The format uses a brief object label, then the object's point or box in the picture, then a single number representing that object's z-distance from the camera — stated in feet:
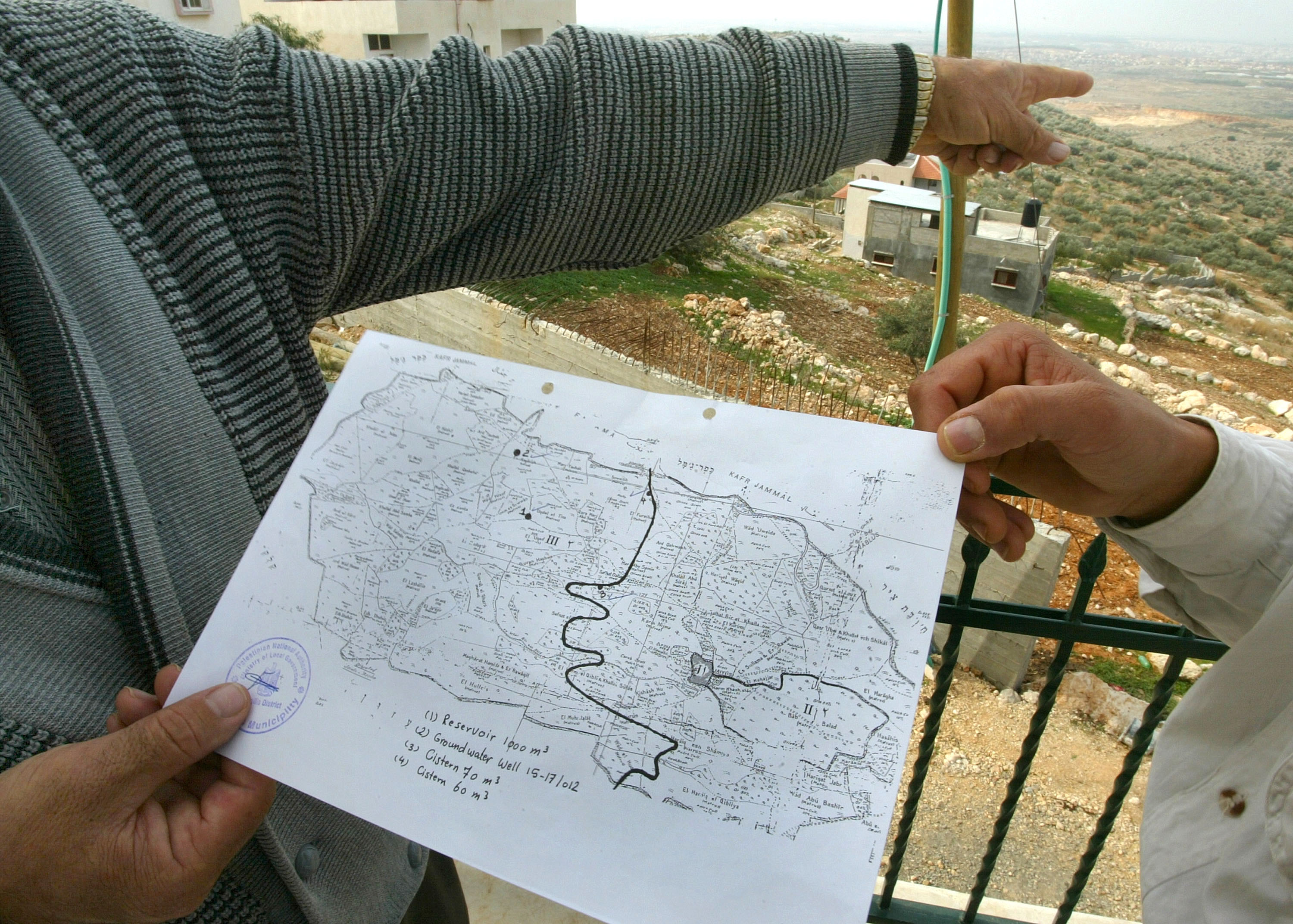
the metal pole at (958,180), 7.65
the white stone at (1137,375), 32.53
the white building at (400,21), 61.98
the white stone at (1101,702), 18.83
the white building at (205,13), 53.21
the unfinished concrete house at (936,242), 35.09
